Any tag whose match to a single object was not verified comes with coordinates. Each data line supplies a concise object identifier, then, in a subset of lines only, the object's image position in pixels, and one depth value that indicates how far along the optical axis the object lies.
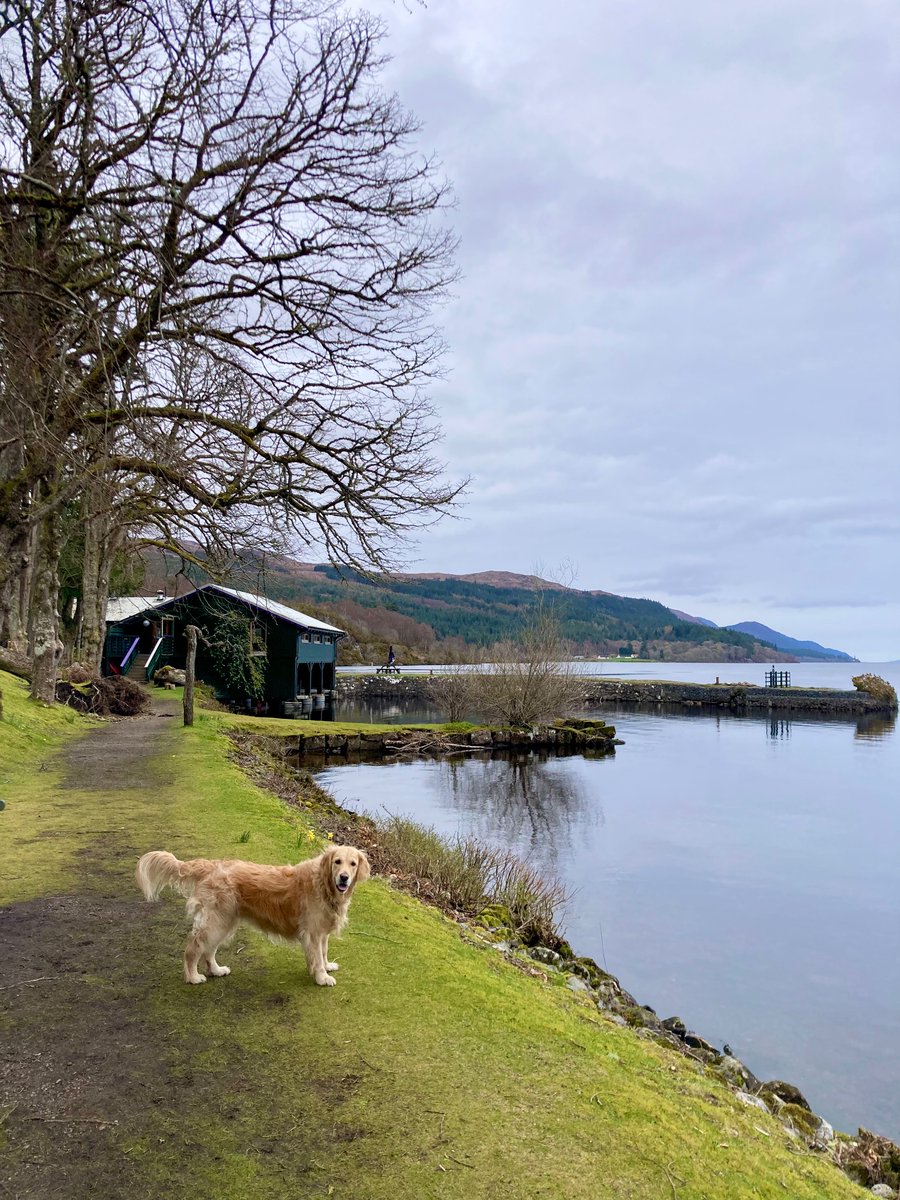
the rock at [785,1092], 7.40
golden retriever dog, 5.39
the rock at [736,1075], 7.17
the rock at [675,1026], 8.62
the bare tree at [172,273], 6.14
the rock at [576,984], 8.20
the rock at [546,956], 9.50
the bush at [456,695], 43.06
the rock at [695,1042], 8.46
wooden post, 23.34
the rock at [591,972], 9.42
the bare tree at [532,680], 40.22
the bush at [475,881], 10.98
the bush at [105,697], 23.94
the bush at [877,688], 70.00
